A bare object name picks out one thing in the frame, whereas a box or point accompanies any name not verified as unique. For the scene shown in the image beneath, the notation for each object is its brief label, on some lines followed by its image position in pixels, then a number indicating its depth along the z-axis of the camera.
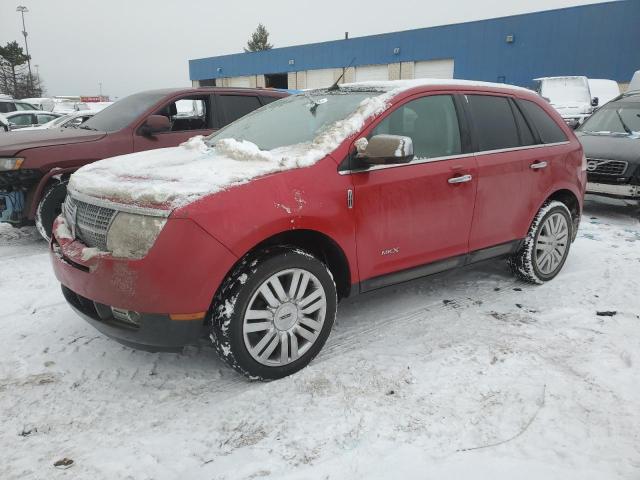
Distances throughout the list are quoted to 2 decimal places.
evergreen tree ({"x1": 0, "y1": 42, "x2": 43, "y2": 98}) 49.38
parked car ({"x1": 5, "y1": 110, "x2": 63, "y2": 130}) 14.68
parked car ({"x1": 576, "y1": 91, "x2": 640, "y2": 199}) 6.62
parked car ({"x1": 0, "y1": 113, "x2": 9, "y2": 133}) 8.66
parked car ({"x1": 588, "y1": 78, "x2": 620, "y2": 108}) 15.51
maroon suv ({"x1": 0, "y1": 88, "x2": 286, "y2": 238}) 4.91
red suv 2.43
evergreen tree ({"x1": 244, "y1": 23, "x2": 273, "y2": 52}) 72.91
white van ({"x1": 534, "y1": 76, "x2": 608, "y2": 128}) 13.76
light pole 52.16
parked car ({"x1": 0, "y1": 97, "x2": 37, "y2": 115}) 15.81
